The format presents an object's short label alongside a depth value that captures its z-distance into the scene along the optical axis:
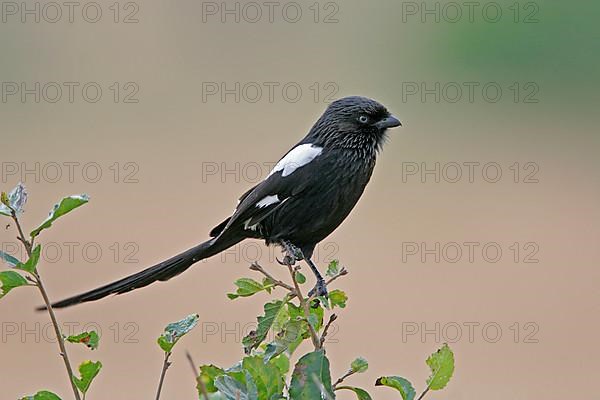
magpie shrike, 9.60
